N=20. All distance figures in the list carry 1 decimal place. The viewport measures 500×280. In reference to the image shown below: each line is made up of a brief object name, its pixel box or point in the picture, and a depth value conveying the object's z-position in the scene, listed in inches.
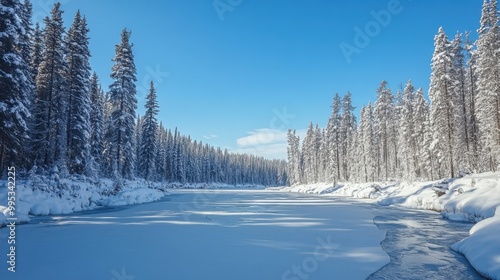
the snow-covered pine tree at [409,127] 2005.4
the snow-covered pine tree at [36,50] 1203.2
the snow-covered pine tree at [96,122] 1603.1
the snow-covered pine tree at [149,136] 1920.5
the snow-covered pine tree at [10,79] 730.2
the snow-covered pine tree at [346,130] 2319.1
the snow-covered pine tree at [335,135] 2203.5
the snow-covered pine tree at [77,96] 1163.9
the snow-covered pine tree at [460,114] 1448.1
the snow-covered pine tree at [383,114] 2092.8
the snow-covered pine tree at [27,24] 1081.7
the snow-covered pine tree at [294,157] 3971.7
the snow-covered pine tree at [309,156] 3430.1
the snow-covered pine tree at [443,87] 1274.6
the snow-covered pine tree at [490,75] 1191.1
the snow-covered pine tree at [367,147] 2252.7
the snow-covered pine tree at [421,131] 1807.3
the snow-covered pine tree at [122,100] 1373.0
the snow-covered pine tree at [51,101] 1084.5
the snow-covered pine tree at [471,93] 1491.1
